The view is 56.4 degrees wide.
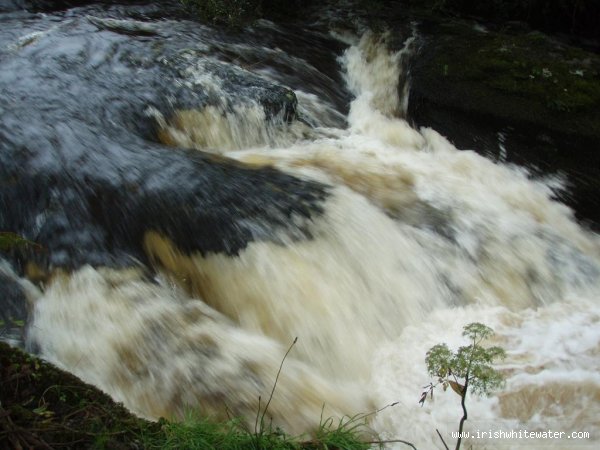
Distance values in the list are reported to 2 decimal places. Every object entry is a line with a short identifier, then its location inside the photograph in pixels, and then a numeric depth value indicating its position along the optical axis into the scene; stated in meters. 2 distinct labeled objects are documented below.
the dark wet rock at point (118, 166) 4.14
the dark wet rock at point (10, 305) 3.28
